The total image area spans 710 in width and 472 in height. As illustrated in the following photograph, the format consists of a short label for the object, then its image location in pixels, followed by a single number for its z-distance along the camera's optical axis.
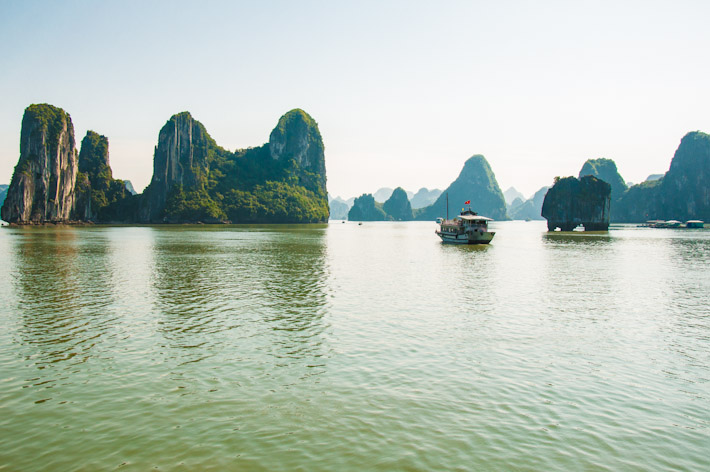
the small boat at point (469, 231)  79.75
